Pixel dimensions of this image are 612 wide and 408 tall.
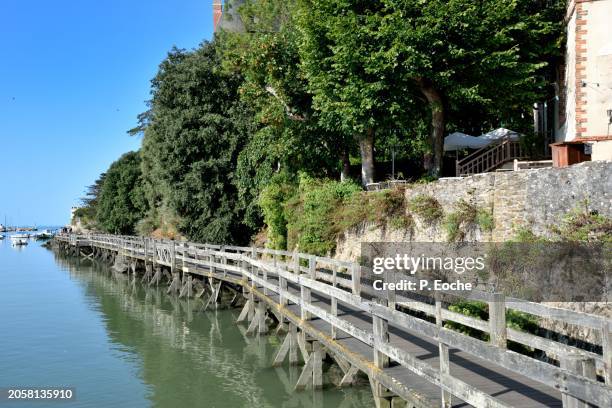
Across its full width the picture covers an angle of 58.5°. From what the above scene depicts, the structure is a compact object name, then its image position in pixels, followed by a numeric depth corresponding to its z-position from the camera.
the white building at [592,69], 17.88
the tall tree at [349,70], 18.95
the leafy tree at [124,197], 55.31
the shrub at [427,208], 16.05
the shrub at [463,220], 14.32
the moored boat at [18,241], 93.12
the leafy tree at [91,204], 83.25
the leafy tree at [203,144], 31.25
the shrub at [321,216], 21.17
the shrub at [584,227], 11.21
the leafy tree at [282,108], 23.70
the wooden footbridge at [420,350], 4.53
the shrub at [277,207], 25.44
